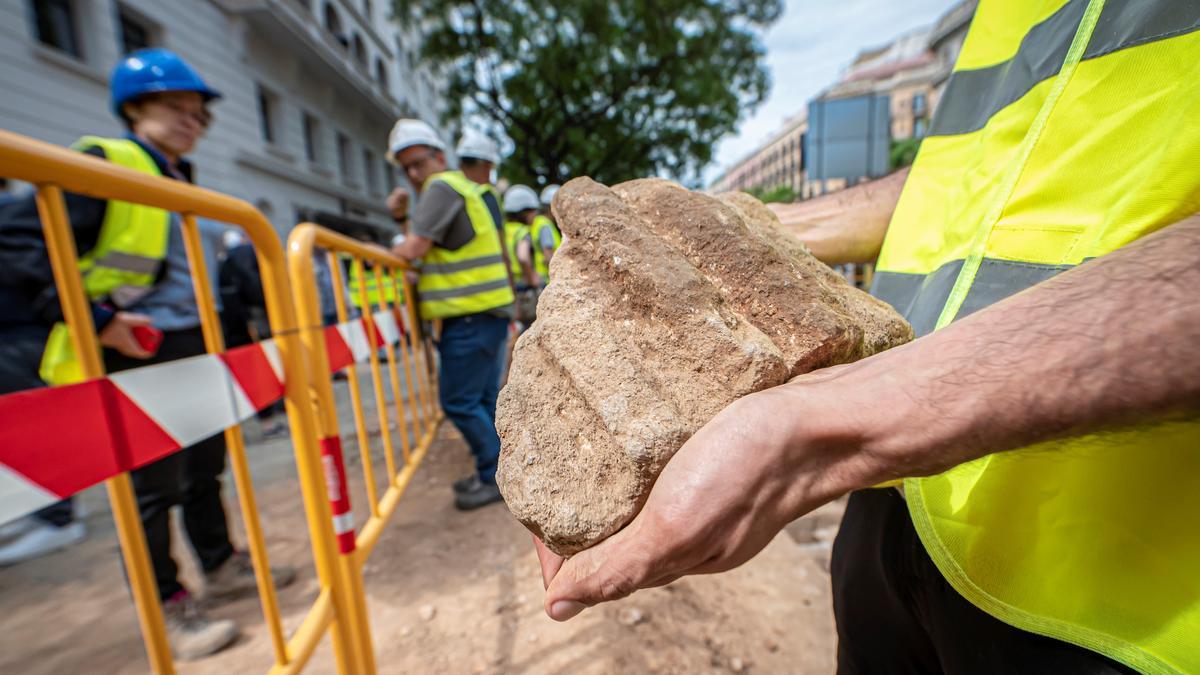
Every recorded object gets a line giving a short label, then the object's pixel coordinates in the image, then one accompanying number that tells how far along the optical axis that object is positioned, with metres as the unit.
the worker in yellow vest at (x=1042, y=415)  0.60
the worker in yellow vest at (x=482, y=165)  3.63
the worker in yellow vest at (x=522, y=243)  4.73
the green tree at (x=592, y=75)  13.87
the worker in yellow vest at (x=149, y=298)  1.88
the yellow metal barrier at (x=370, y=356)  1.83
